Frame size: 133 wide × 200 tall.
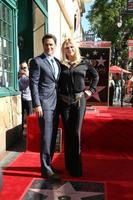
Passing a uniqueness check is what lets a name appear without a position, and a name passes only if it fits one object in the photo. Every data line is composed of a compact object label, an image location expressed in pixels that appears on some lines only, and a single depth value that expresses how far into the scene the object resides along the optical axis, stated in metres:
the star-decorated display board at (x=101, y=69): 5.07
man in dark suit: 2.92
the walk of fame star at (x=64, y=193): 2.65
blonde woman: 3.03
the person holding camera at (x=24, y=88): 5.00
